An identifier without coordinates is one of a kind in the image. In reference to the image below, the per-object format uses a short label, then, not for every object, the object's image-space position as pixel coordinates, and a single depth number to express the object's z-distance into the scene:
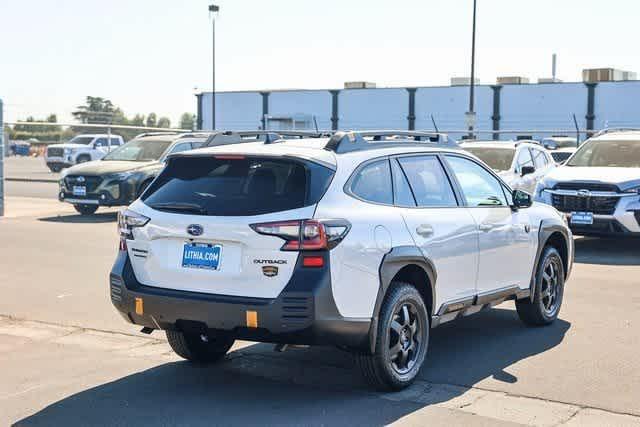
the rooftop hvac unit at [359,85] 57.12
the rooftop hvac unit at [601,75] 49.78
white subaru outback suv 5.75
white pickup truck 39.52
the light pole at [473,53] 38.00
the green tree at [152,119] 92.82
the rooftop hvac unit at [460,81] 54.27
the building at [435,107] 49.06
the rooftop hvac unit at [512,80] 54.12
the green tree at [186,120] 101.25
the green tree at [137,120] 81.39
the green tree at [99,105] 102.44
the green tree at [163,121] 90.26
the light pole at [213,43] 49.74
